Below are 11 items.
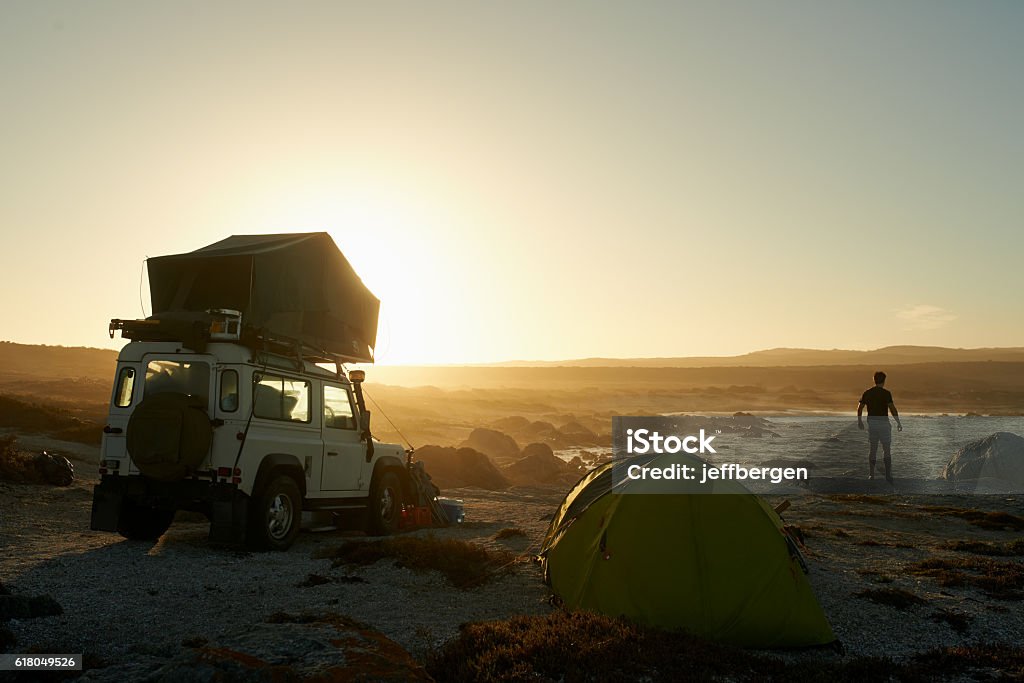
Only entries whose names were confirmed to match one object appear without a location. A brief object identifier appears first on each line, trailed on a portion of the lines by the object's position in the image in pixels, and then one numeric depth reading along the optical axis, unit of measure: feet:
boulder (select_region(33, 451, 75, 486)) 56.18
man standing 62.28
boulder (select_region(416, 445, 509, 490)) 81.30
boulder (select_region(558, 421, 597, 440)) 169.27
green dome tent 24.41
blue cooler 50.18
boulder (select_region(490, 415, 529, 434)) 177.47
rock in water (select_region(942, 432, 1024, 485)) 75.51
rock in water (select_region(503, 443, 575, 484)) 94.02
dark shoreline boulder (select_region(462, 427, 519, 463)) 125.59
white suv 33.47
